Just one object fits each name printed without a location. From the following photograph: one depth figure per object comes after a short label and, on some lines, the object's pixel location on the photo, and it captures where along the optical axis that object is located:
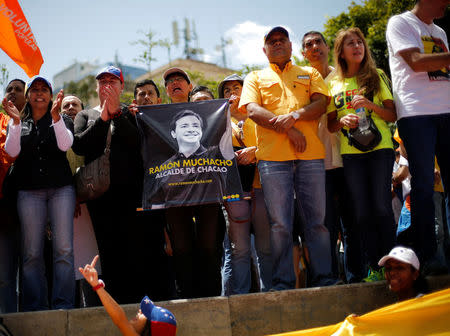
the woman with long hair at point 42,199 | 4.66
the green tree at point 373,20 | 18.98
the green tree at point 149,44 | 15.71
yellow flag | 3.61
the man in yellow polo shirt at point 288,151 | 4.74
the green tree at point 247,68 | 22.24
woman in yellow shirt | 4.93
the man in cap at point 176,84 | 6.21
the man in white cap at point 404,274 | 4.34
